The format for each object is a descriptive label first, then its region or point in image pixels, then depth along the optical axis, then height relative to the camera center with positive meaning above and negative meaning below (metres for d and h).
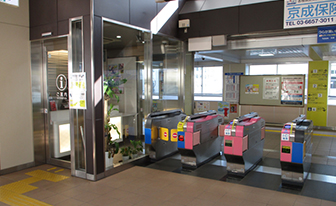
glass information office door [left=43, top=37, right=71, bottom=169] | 5.30 -0.33
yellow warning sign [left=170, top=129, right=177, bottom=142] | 5.67 -1.06
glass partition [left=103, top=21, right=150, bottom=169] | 4.88 -0.05
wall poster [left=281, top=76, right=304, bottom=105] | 9.33 -0.04
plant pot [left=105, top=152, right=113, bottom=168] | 4.77 -1.41
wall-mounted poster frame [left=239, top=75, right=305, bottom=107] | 9.41 -0.05
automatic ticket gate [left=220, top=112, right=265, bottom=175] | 4.62 -1.07
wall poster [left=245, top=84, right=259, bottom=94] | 10.11 +0.00
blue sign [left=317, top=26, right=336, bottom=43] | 5.10 +1.12
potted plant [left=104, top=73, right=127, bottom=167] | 4.84 -0.43
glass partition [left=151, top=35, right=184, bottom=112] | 6.16 +0.39
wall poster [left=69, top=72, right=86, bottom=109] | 4.49 -0.04
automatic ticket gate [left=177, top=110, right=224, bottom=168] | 5.00 -1.04
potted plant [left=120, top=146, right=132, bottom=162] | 5.29 -1.38
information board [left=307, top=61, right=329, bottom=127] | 8.99 -0.11
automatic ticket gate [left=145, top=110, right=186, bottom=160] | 5.59 -1.03
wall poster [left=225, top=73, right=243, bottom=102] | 10.49 +0.10
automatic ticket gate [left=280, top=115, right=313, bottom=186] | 4.20 -1.08
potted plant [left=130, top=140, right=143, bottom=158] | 5.55 -1.34
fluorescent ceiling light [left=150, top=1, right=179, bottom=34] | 5.86 +1.77
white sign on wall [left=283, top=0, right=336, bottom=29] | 5.00 +1.55
